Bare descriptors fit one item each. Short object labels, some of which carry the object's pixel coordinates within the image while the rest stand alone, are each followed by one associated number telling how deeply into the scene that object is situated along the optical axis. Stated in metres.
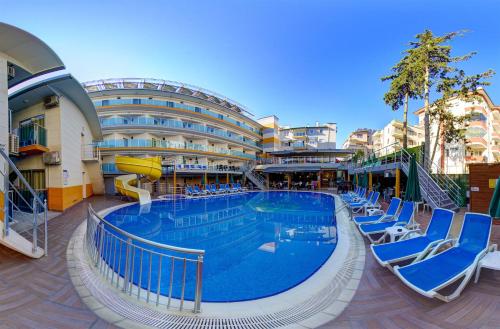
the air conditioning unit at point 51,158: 11.09
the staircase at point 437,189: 8.77
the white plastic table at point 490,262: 3.34
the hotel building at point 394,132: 40.41
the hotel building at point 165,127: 22.19
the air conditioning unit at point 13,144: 8.53
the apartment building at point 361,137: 54.19
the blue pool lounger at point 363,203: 10.48
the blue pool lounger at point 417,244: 4.00
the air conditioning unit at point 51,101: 11.28
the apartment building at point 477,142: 22.92
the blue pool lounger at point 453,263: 3.02
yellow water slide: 15.09
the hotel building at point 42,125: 6.85
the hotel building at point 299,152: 28.33
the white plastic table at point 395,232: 5.18
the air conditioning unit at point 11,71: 7.65
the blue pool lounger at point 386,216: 7.07
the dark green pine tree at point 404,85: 14.69
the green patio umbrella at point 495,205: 4.20
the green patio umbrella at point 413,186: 7.30
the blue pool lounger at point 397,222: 6.15
